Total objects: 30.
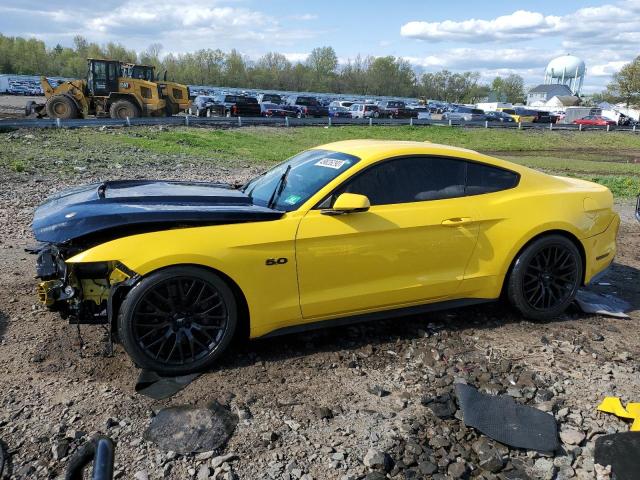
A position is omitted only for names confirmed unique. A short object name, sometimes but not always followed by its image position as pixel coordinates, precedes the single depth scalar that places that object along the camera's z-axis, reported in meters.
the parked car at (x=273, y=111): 35.88
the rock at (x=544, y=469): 2.90
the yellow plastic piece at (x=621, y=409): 3.35
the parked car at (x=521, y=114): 46.01
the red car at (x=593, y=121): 46.44
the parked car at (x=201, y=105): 33.94
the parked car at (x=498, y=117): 44.12
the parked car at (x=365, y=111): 41.56
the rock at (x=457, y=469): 2.88
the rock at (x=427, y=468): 2.89
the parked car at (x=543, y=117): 46.59
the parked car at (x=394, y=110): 41.94
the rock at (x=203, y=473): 2.78
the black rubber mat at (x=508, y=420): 3.14
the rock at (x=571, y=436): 3.18
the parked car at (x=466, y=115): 43.78
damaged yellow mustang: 3.60
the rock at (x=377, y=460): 2.90
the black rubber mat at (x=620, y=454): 2.90
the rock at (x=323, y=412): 3.33
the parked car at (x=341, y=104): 44.80
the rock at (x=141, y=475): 2.77
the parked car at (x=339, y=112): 40.67
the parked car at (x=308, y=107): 37.88
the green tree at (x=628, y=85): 75.94
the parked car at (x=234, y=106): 33.59
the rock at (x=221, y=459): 2.87
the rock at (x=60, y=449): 2.91
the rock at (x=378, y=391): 3.60
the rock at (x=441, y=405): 3.40
